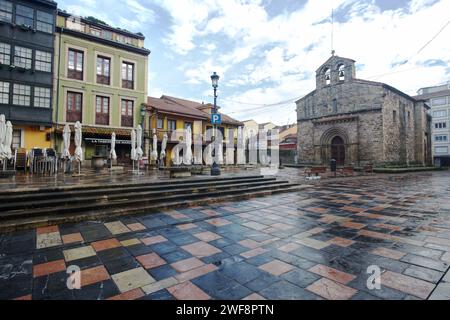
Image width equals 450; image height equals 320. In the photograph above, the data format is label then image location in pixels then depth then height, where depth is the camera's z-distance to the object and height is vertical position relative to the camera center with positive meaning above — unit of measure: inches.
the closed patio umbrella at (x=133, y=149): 432.1 +31.7
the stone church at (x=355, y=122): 824.3 +181.2
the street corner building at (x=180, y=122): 786.8 +170.6
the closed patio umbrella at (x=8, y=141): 317.7 +34.2
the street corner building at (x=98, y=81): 611.2 +248.5
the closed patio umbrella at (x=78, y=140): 360.8 +41.4
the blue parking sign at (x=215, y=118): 407.5 +85.7
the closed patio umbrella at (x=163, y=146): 531.8 +46.1
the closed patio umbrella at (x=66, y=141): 372.6 +39.7
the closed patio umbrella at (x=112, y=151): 452.4 +28.7
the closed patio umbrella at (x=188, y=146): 469.1 +41.9
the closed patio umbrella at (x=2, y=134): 303.0 +41.1
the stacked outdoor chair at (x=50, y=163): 402.0 +4.0
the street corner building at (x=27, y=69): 534.6 +233.7
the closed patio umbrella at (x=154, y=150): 495.5 +34.7
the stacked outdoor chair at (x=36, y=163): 401.4 +3.9
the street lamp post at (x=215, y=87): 400.5 +137.5
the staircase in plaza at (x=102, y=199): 175.9 -33.9
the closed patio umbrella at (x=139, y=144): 438.3 +41.7
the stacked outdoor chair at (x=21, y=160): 438.0 +9.9
